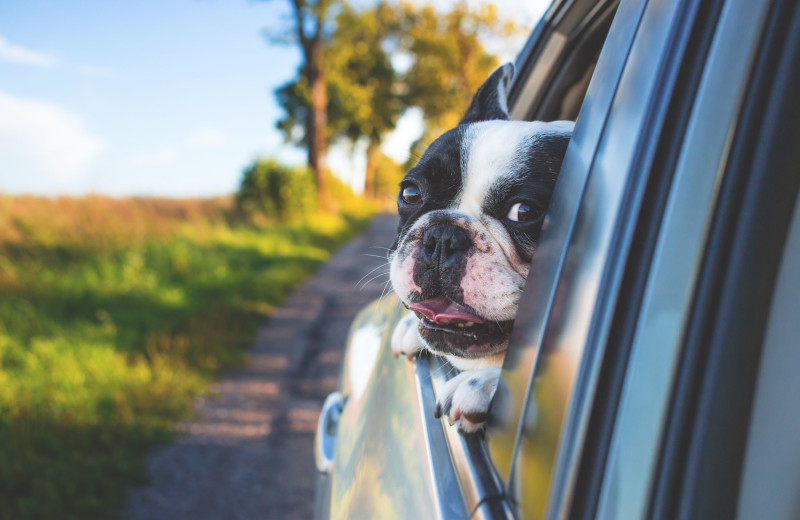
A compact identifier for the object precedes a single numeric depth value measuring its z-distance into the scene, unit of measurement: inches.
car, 26.4
